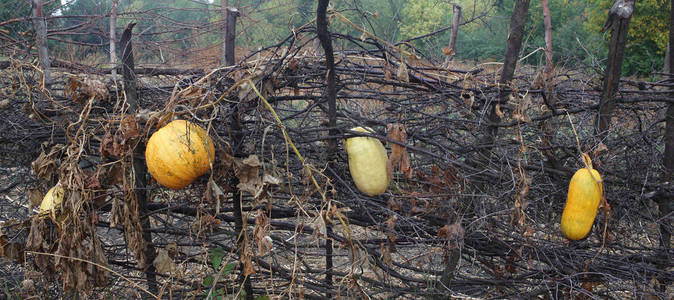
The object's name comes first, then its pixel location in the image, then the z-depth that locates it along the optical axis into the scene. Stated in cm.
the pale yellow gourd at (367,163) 221
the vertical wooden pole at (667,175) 251
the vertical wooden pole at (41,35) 340
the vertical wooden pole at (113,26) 657
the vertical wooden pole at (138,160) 249
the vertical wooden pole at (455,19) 527
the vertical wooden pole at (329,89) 192
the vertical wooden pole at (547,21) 1203
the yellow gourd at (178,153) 205
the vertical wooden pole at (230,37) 238
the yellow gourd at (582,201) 213
